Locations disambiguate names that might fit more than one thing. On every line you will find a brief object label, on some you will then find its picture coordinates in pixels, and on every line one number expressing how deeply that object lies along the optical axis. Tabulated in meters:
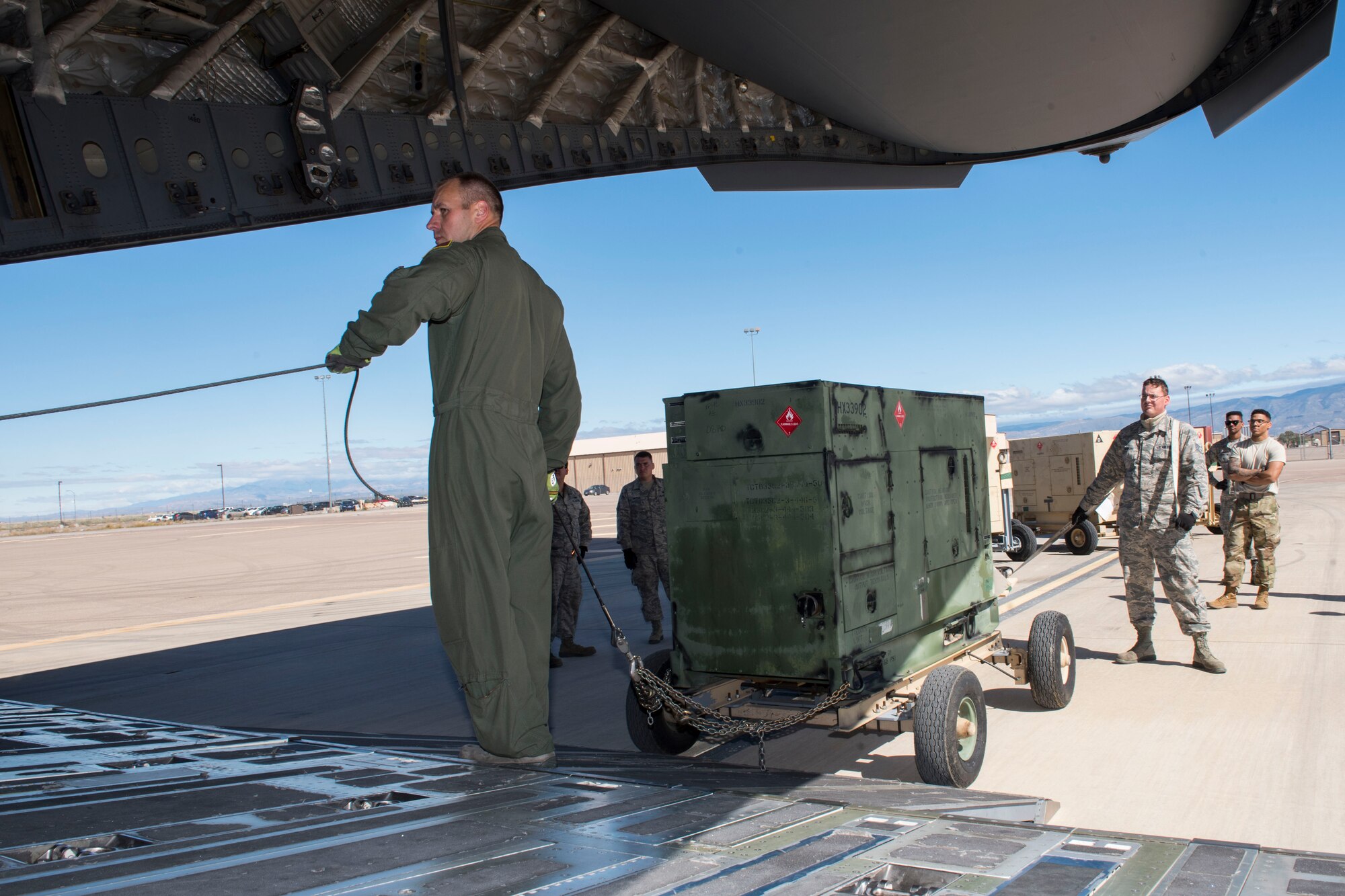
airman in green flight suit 3.11
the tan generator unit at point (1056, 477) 16.73
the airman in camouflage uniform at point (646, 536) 9.59
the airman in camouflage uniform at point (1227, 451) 10.20
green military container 4.58
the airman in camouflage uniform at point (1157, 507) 7.07
